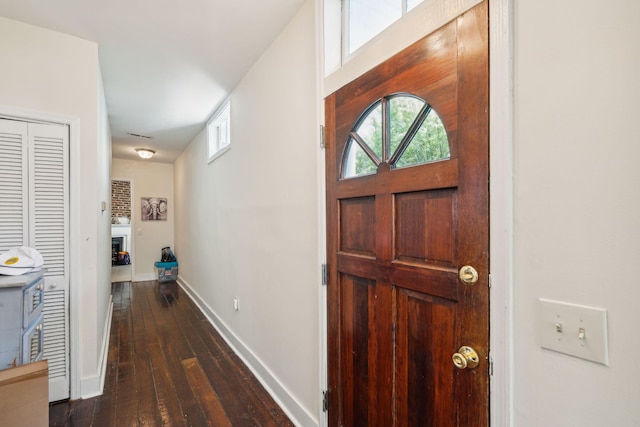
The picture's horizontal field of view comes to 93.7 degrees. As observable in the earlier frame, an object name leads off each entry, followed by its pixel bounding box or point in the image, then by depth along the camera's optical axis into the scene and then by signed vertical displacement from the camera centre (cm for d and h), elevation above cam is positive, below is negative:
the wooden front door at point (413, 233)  93 -7
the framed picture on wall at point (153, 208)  650 +12
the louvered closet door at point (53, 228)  214 -11
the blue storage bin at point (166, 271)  615 -119
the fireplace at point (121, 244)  603 -62
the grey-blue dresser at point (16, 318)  154 -55
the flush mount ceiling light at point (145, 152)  536 +110
